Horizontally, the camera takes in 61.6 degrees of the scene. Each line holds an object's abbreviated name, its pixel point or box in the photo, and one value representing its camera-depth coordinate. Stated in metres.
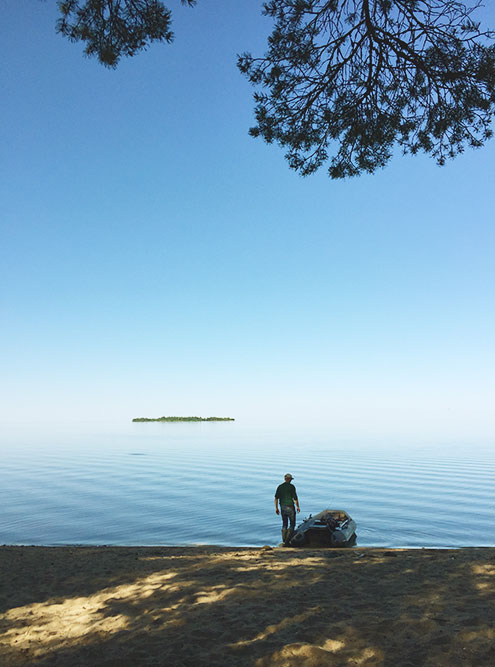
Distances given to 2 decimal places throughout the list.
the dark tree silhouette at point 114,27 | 7.97
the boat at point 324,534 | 14.32
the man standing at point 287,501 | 14.92
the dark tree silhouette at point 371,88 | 8.20
